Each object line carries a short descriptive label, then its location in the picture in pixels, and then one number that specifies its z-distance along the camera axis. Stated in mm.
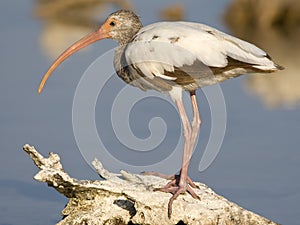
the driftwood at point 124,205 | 15453
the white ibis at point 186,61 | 16641
